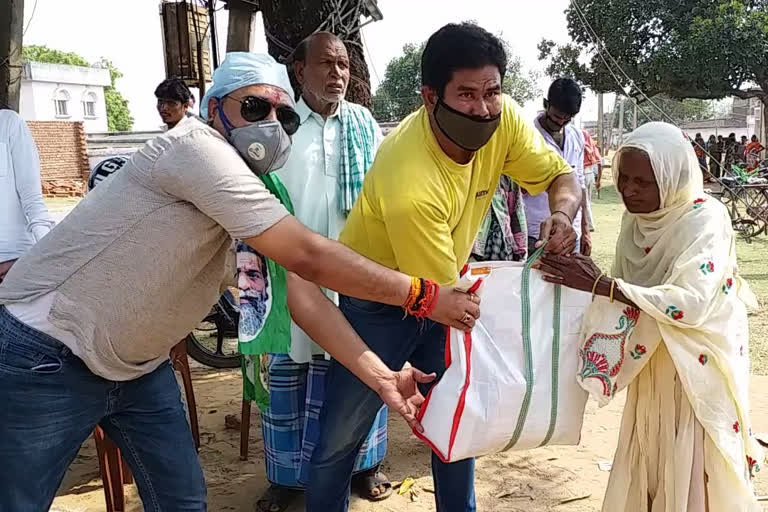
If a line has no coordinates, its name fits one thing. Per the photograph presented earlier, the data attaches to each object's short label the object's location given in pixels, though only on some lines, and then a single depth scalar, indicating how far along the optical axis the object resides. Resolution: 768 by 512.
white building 38.03
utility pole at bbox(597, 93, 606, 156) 25.58
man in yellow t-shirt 1.96
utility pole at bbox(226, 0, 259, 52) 5.00
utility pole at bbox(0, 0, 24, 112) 4.38
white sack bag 1.94
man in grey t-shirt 1.57
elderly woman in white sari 2.09
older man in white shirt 2.96
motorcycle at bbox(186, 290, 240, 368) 5.01
